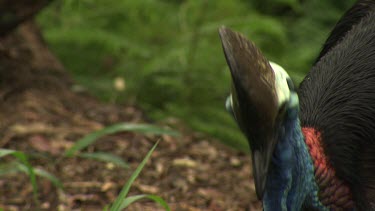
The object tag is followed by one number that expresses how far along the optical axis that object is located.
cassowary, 4.37
